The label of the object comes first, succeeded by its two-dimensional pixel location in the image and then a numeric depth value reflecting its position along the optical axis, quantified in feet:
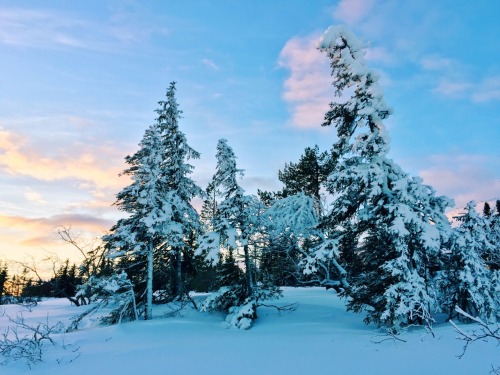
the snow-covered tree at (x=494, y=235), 46.93
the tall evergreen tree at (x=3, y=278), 194.12
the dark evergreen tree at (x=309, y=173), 92.02
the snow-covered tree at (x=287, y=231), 63.93
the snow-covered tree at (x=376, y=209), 39.14
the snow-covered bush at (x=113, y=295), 60.08
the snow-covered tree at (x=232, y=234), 61.05
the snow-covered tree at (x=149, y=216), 63.16
